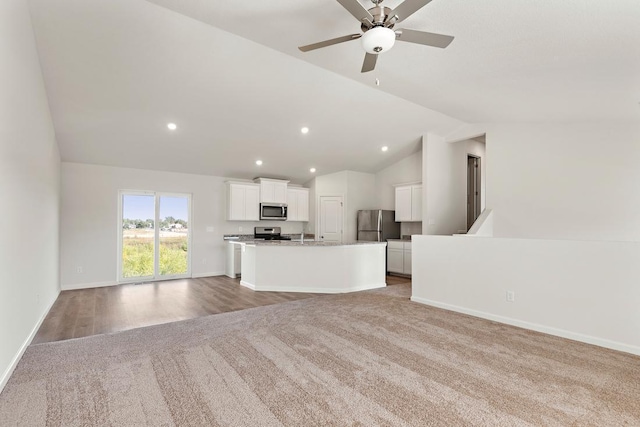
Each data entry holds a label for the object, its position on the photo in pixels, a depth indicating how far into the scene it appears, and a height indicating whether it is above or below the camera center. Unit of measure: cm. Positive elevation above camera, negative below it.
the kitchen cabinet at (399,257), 720 -91
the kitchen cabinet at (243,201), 709 +39
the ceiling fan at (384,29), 204 +135
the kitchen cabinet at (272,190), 747 +68
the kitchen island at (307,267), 554 -87
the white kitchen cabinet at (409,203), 732 +37
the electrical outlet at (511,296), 385 -95
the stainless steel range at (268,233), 769 -38
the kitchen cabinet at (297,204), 811 +38
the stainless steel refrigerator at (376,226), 773 -19
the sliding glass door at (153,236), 633 -38
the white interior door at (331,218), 804 +0
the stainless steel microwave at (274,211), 752 +17
